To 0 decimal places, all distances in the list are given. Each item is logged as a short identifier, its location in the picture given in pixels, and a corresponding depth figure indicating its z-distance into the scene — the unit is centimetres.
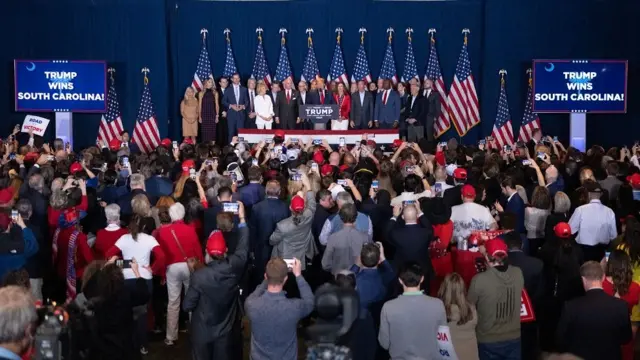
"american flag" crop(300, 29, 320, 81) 2217
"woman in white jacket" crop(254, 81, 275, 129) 2045
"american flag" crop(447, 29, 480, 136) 2198
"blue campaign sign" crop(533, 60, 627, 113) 2122
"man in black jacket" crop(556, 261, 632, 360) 700
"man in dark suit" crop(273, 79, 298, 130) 2048
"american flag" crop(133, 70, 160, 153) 2141
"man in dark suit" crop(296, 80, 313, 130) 2055
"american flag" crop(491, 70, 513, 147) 2156
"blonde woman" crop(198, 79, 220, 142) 2100
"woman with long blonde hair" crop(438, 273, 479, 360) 713
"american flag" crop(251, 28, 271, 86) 2209
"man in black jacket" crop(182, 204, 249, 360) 755
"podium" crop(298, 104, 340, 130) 1916
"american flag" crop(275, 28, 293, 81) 2208
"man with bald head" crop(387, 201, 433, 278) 866
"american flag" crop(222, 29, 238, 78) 2203
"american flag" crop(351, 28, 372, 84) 2214
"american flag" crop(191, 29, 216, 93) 2198
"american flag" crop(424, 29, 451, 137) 2189
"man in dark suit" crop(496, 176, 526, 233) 1043
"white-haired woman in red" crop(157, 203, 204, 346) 917
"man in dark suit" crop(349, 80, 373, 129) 2056
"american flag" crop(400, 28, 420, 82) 2216
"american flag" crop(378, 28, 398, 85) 2214
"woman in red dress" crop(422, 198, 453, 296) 933
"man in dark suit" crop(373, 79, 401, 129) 2056
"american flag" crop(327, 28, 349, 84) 2208
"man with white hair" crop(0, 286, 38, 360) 454
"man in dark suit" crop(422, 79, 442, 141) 2094
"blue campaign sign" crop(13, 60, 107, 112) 2089
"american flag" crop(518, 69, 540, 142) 2145
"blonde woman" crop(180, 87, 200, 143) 2122
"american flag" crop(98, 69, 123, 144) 2142
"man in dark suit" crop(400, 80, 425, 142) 2084
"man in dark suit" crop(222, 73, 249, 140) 2064
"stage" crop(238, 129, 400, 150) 1909
